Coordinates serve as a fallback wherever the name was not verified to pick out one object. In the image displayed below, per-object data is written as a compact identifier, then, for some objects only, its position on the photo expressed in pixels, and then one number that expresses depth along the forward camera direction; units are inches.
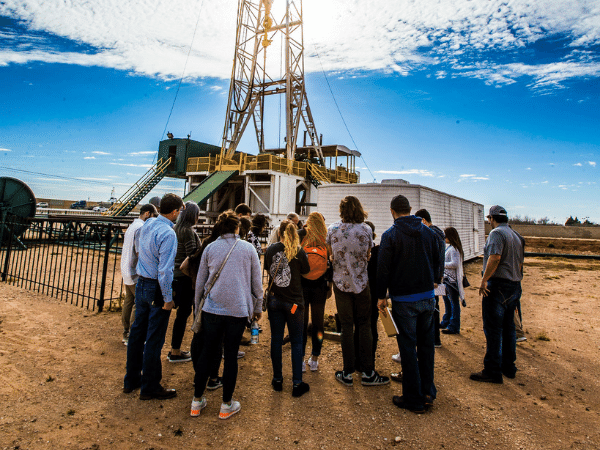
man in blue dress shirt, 125.8
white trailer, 401.7
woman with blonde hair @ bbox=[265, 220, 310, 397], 130.7
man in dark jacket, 124.6
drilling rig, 847.1
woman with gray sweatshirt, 112.9
